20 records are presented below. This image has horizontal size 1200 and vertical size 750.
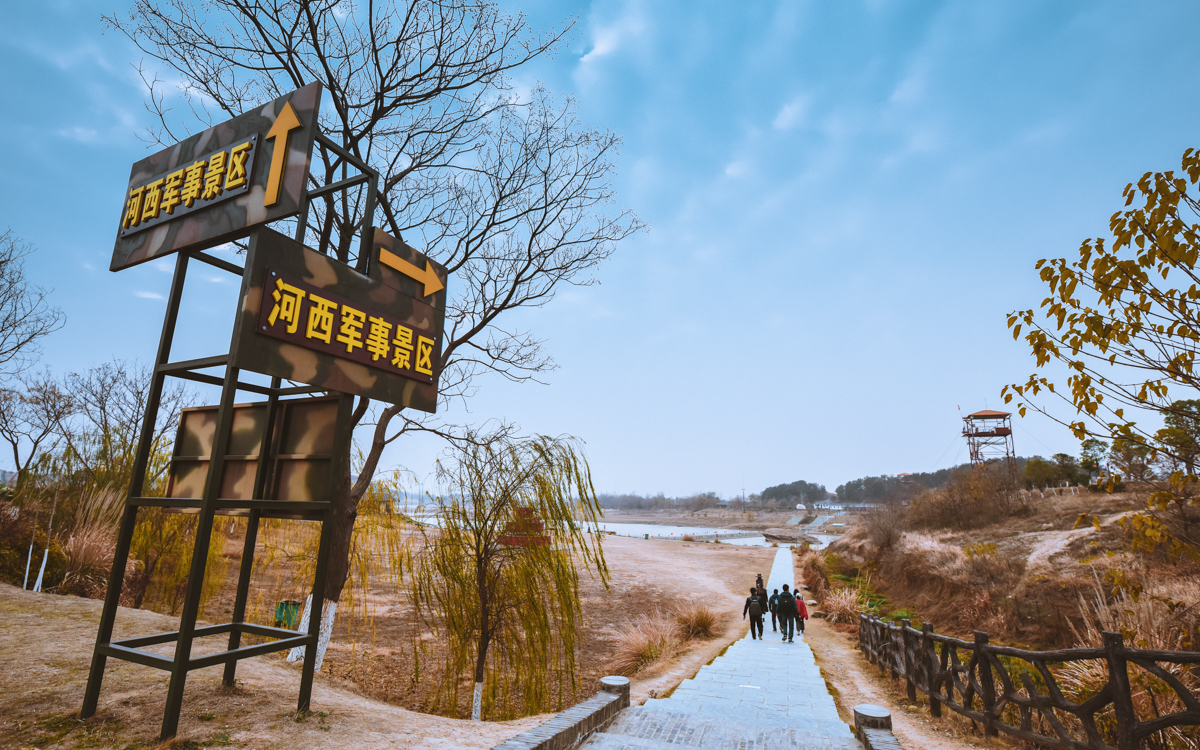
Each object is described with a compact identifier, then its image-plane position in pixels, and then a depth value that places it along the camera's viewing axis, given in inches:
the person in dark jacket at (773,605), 578.6
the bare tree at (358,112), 329.7
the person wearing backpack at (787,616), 541.0
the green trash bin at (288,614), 386.0
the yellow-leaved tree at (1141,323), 134.4
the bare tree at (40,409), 661.3
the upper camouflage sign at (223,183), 177.0
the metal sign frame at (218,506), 156.5
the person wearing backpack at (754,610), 553.3
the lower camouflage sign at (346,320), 168.1
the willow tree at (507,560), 313.3
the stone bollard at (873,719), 201.5
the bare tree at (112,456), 486.9
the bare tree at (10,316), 513.7
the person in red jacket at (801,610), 584.8
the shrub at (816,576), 845.6
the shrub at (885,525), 953.7
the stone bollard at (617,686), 234.4
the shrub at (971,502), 892.6
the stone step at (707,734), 196.9
